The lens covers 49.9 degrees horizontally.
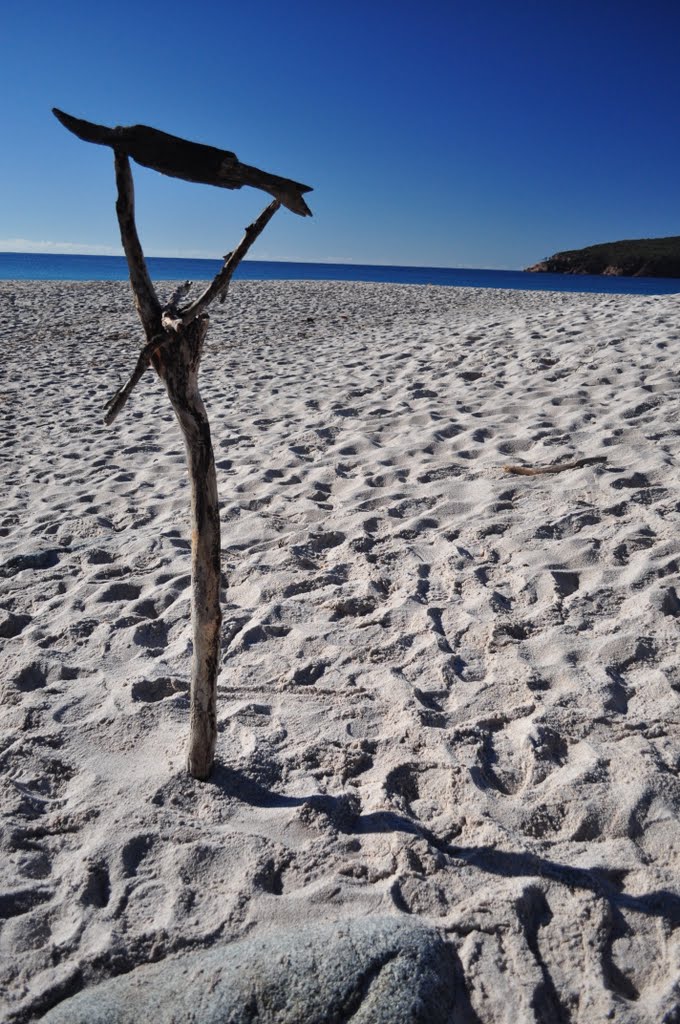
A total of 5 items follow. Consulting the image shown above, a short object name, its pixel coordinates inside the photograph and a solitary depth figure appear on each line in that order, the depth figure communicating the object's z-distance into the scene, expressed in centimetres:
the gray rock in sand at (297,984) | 172
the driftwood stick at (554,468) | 510
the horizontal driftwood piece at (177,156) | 187
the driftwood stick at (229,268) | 201
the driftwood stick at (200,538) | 211
